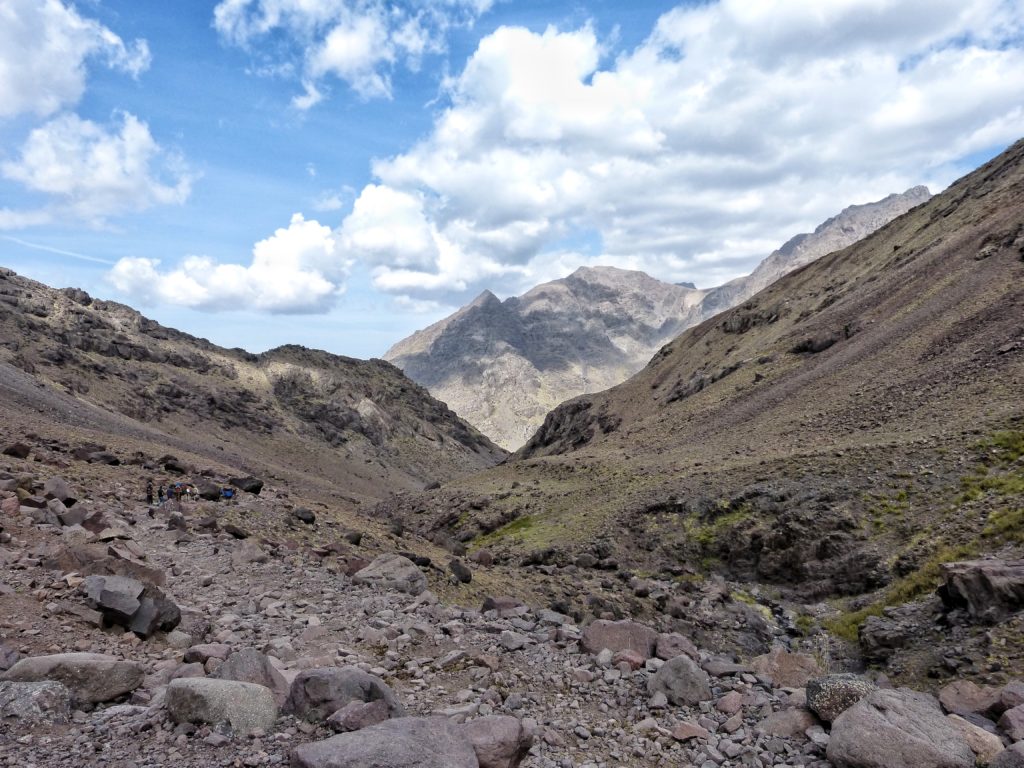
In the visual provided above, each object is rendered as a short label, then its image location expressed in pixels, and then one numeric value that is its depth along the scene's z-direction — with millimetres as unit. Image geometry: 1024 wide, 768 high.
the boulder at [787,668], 12930
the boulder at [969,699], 9711
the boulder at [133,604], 10305
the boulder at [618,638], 12945
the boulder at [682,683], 10945
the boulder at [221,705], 7691
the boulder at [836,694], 9594
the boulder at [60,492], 17219
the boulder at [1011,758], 7743
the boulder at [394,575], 15422
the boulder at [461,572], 18594
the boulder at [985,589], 13656
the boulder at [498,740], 7723
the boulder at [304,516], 22844
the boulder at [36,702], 7262
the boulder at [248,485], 26789
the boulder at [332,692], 8195
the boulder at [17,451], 22500
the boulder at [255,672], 8695
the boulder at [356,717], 7887
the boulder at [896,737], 8141
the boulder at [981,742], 8195
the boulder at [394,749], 6789
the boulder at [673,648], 12984
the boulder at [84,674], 7965
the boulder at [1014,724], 8586
